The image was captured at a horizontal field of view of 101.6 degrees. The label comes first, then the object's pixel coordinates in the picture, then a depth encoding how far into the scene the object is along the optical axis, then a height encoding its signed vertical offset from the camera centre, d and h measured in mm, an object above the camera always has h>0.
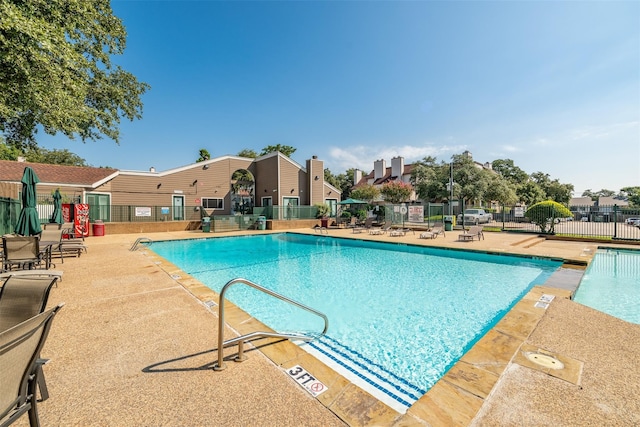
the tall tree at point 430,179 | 29578 +3668
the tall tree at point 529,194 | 34500 +2034
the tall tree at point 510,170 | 44969 +6861
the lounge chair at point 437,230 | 14359 -1122
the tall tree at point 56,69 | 5734 +3906
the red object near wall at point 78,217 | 13802 -215
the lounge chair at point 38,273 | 2739 -642
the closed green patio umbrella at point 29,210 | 7141 +96
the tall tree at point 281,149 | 39656 +9601
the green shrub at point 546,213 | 13852 -236
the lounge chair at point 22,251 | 5568 -819
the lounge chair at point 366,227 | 17759 -1199
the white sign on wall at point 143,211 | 18312 +96
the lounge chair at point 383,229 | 16619 -1288
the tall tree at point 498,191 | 27781 +1923
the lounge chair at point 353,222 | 20938 -962
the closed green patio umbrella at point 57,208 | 12275 +246
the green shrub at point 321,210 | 22297 +65
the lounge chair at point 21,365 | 1308 -805
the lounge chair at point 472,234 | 12873 -1247
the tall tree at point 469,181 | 27453 +3055
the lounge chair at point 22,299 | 2092 -700
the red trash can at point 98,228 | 14937 -881
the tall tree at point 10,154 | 31131 +7332
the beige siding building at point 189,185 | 18250 +2081
